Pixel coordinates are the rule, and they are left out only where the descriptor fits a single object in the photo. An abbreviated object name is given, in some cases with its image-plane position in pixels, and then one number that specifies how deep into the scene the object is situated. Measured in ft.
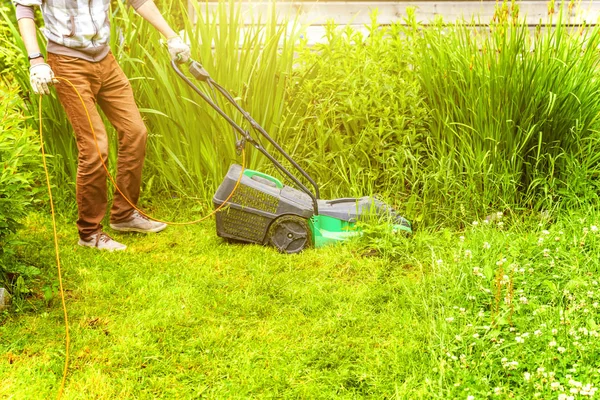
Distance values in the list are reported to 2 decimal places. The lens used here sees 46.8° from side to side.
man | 12.26
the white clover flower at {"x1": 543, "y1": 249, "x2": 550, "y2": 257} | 10.89
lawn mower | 13.08
